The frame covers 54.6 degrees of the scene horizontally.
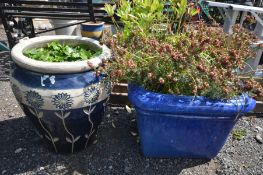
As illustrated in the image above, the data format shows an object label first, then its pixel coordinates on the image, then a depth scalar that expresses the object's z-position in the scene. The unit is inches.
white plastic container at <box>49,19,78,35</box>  171.9
